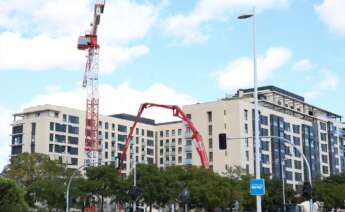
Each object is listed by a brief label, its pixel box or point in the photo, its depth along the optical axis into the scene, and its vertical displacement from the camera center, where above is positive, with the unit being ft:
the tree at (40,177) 240.53 +7.90
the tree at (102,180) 249.96 +6.37
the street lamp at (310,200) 128.51 -1.34
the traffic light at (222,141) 111.34 +10.06
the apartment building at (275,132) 415.44 +47.86
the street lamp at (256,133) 99.07 +10.88
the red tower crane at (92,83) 433.07 +85.54
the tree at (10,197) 147.95 -0.41
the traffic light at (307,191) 122.31 +0.67
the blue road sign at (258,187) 98.63 +1.23
